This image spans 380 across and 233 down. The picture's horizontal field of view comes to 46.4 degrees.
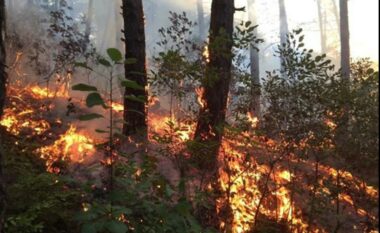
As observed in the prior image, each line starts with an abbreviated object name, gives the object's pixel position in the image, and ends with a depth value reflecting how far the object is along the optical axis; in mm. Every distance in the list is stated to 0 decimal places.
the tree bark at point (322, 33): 38675
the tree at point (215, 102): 6375
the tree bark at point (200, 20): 33616
